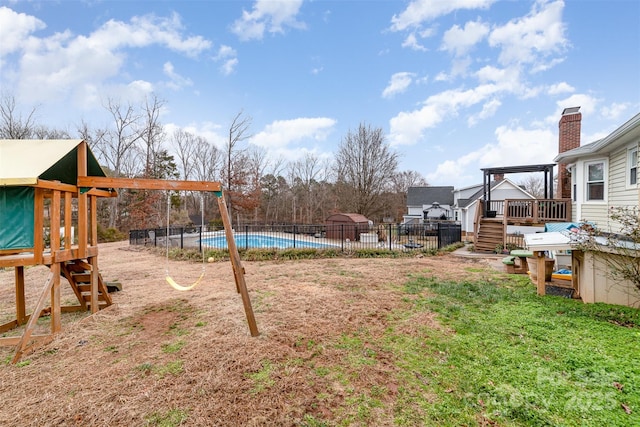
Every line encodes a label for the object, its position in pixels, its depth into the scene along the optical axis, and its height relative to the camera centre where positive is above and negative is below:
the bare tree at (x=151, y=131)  22.89 +7.10
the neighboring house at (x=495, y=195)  18.39 +1.25
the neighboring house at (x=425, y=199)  28.45 +1.53
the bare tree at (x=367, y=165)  23.22 +4.10
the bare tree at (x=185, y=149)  28.34 +6.73
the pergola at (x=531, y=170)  12.25 +1.98
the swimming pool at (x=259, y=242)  12.88 -1.52
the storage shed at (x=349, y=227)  17.22 -0.98
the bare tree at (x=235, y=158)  23.86 +5.06
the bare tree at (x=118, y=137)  22.45 +6.40
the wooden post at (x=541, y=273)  5.13 -1.17
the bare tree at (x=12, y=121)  19.67 +6.88
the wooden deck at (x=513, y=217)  10.74 -0.20
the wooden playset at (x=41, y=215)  3.44 -0.03
